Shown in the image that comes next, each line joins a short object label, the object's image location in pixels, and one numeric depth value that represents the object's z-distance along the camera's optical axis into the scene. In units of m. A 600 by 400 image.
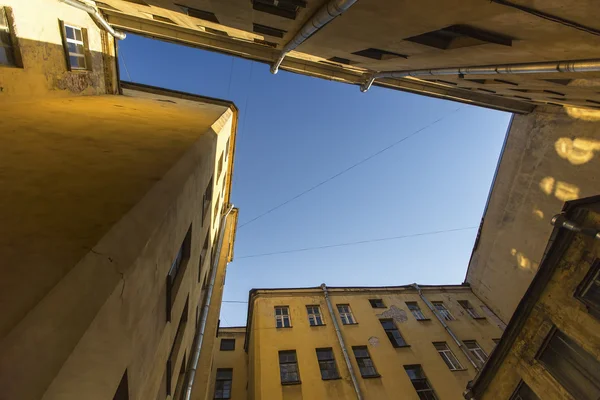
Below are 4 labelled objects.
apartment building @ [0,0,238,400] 2.29
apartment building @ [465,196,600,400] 8.15
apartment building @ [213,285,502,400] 13.21
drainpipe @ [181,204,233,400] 9.26
